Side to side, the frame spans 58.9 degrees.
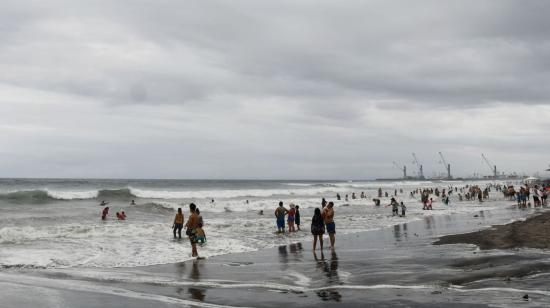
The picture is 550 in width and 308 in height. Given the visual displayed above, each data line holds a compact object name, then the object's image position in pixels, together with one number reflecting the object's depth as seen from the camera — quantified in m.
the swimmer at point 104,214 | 32.06
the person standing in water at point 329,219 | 17.77
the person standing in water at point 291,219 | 25.64
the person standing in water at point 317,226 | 17.44
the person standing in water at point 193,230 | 16.77
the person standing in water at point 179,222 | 22.17
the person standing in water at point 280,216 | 24.89
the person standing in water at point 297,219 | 26.24
